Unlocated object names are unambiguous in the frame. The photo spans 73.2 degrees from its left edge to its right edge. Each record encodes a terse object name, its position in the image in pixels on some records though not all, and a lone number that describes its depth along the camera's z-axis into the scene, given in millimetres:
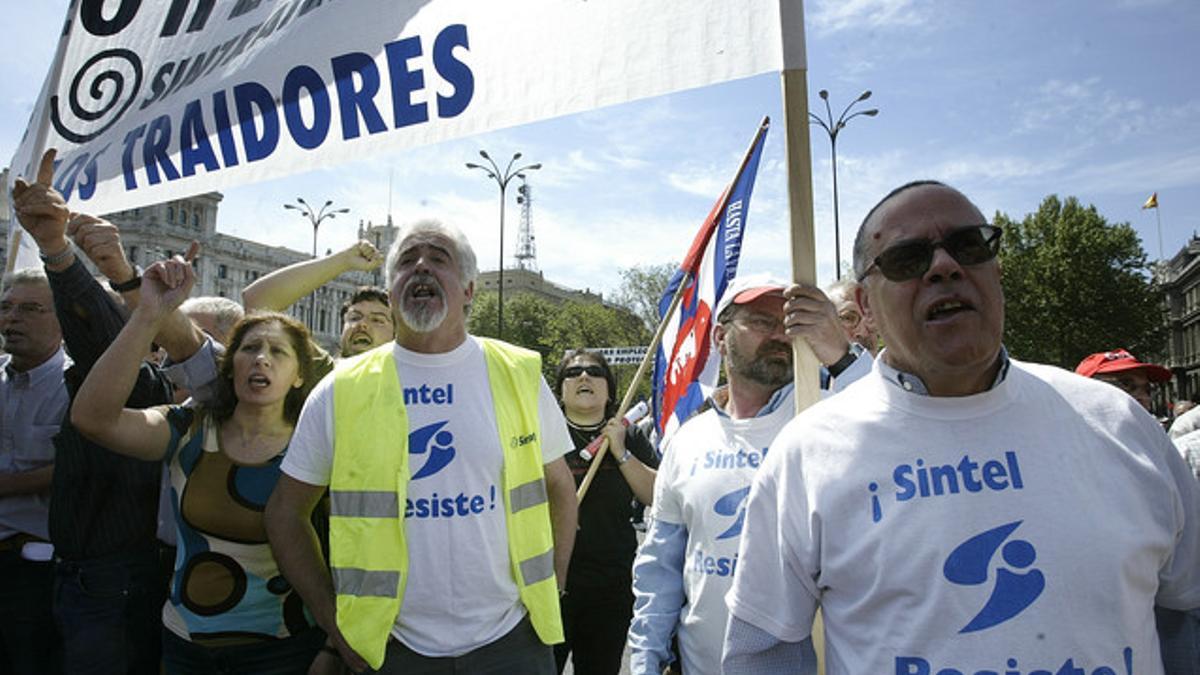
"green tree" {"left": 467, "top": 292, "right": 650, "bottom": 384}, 48531
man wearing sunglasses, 1362
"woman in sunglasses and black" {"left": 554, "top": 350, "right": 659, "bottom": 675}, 4160
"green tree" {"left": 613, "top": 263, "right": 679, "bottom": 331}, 45531
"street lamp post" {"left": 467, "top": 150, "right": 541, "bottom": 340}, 28469
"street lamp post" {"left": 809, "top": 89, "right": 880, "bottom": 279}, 22703
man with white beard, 2346
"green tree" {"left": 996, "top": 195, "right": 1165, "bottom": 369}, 43094
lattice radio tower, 106875
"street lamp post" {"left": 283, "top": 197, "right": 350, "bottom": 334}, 37656
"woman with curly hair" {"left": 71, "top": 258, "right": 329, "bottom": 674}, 2654
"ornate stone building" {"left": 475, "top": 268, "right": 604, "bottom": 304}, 107806
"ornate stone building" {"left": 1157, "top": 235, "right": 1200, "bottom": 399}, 68500
